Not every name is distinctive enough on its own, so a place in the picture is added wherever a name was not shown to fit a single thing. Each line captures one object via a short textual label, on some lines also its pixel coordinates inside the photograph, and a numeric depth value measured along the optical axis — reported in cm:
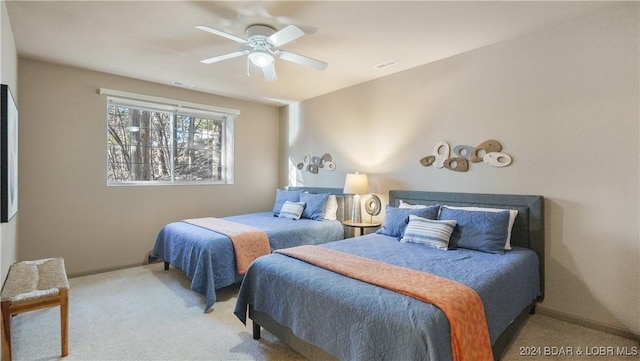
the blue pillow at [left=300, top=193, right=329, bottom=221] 418
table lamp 392
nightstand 385
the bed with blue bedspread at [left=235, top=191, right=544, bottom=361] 149
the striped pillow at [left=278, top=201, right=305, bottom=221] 421
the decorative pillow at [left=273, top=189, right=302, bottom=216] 457
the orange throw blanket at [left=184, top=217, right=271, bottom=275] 313
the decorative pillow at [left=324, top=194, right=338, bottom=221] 427
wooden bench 195
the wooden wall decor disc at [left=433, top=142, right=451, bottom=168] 337
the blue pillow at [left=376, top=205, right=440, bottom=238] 305
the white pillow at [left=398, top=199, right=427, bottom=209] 329
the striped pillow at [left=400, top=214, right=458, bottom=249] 268
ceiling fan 246
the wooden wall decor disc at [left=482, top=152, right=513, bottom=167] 293
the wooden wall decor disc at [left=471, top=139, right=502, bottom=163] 300
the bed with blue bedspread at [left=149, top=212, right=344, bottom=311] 294
